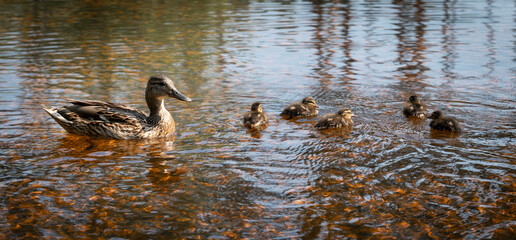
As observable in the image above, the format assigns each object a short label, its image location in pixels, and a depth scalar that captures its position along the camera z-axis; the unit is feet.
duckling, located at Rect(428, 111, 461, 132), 43.62
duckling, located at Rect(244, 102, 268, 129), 46.09
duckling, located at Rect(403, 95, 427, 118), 47.88
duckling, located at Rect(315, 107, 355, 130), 45.48
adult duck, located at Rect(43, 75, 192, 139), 43.88
